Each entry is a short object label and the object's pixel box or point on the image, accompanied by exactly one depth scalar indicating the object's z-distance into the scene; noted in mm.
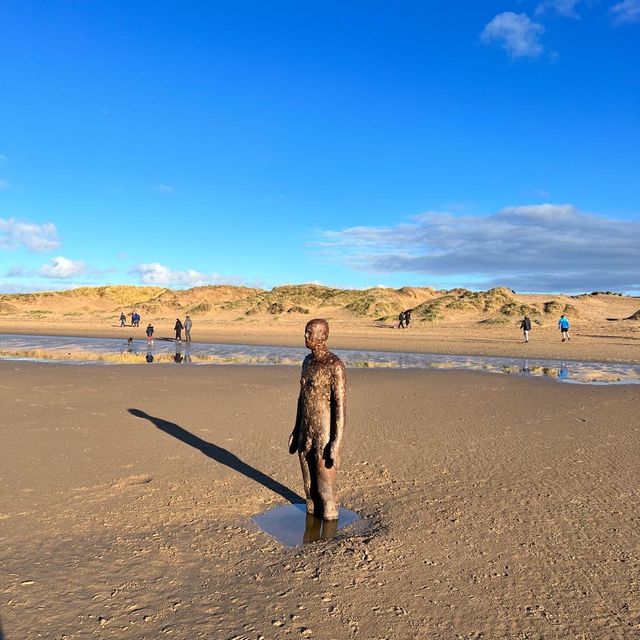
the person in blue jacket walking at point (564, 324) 32241
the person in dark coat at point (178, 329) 34688
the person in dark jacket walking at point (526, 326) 32062
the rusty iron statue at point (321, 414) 5348
